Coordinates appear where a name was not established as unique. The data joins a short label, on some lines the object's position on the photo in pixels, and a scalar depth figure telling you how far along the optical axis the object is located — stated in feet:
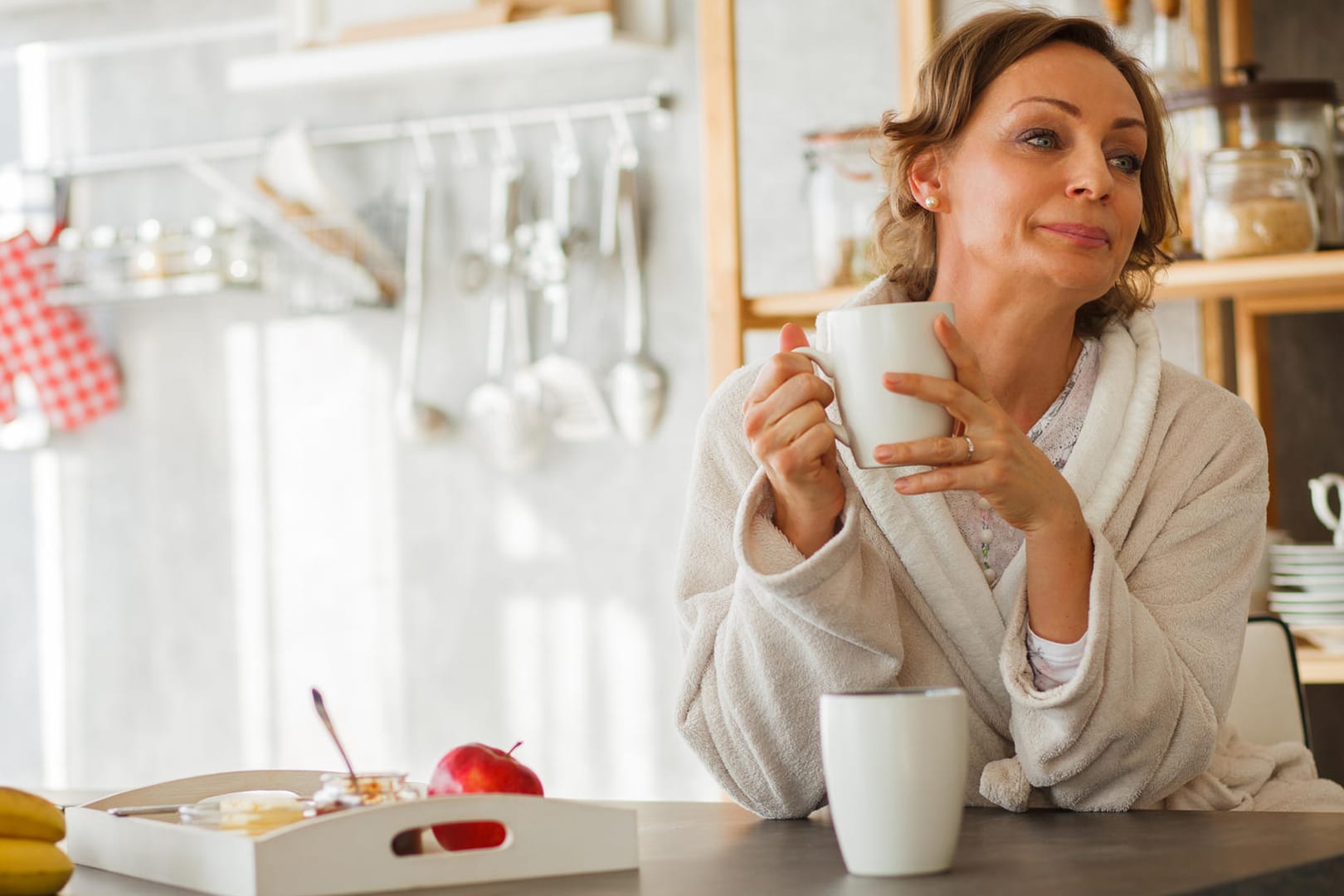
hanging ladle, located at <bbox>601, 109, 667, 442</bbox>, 10.16
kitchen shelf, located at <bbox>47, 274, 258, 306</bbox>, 10.78
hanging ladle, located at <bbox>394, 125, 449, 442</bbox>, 10.77
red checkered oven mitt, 11.42
